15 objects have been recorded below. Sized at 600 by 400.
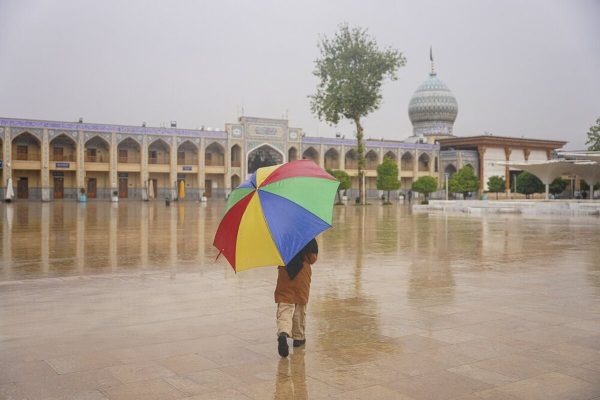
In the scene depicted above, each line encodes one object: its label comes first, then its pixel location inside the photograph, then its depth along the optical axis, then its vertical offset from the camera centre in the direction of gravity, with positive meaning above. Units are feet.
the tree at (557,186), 148.66 +1.45
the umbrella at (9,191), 116.88 +0.74
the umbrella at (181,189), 142.27 +1.25
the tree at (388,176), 138.72 +3.93
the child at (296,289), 13.92 -2.18
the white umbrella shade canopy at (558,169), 116.26 +4.52
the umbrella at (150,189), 146.76 +1.21
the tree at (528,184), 151.64 +2.00
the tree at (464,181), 145.69 +2.76
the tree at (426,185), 141.49 +1.81
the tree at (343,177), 124.26 +3.40
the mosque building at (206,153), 136.26 +10.89
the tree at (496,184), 160.15 +2.21
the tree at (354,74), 114.01 +22.53
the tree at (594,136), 153.17 +14.13
